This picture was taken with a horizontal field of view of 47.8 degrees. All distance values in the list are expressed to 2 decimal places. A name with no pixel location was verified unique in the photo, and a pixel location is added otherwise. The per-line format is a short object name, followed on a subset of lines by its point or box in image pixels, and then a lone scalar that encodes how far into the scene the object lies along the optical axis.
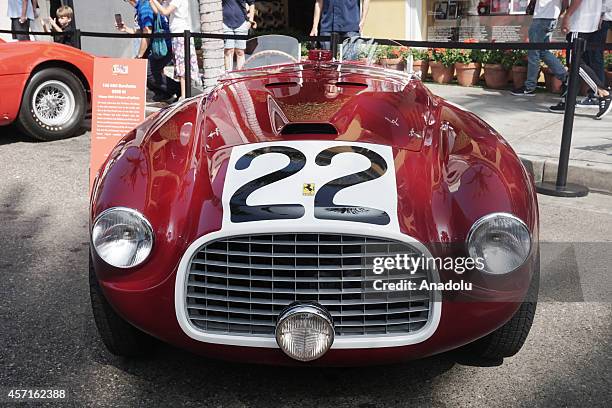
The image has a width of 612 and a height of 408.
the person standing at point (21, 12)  11.38
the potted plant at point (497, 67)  10.06
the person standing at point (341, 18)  7.17
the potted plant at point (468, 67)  10.46
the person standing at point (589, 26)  7.60
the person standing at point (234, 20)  8.69
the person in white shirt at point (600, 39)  7.88
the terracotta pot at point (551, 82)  9.62
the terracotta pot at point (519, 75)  9.89
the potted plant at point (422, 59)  11.09
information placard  5.15
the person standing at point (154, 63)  8.66
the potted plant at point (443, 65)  10.77
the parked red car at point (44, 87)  6.78
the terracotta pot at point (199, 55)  14.11
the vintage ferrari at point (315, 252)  2.36
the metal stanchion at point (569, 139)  5.21
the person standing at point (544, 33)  8.48
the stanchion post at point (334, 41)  6.63
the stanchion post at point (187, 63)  7.46
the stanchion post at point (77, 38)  8.72
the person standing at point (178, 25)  8.42
